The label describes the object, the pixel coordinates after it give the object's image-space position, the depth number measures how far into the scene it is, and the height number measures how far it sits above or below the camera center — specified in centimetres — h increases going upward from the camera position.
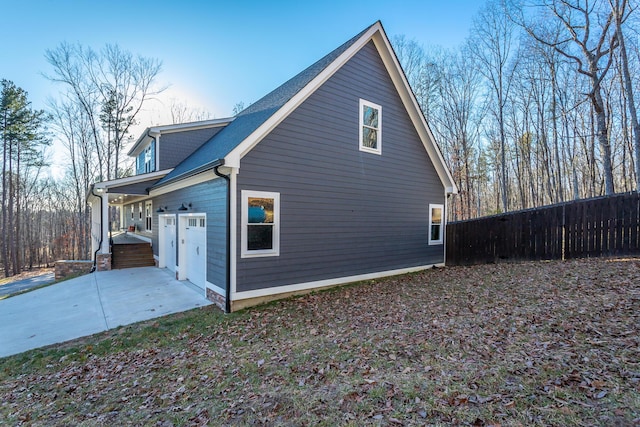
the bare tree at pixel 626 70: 869 +433
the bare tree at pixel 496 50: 1794 +1047
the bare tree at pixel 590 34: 1094 +741
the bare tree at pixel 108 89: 2161 +973
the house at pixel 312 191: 715 +79
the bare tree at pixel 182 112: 2617 +932
